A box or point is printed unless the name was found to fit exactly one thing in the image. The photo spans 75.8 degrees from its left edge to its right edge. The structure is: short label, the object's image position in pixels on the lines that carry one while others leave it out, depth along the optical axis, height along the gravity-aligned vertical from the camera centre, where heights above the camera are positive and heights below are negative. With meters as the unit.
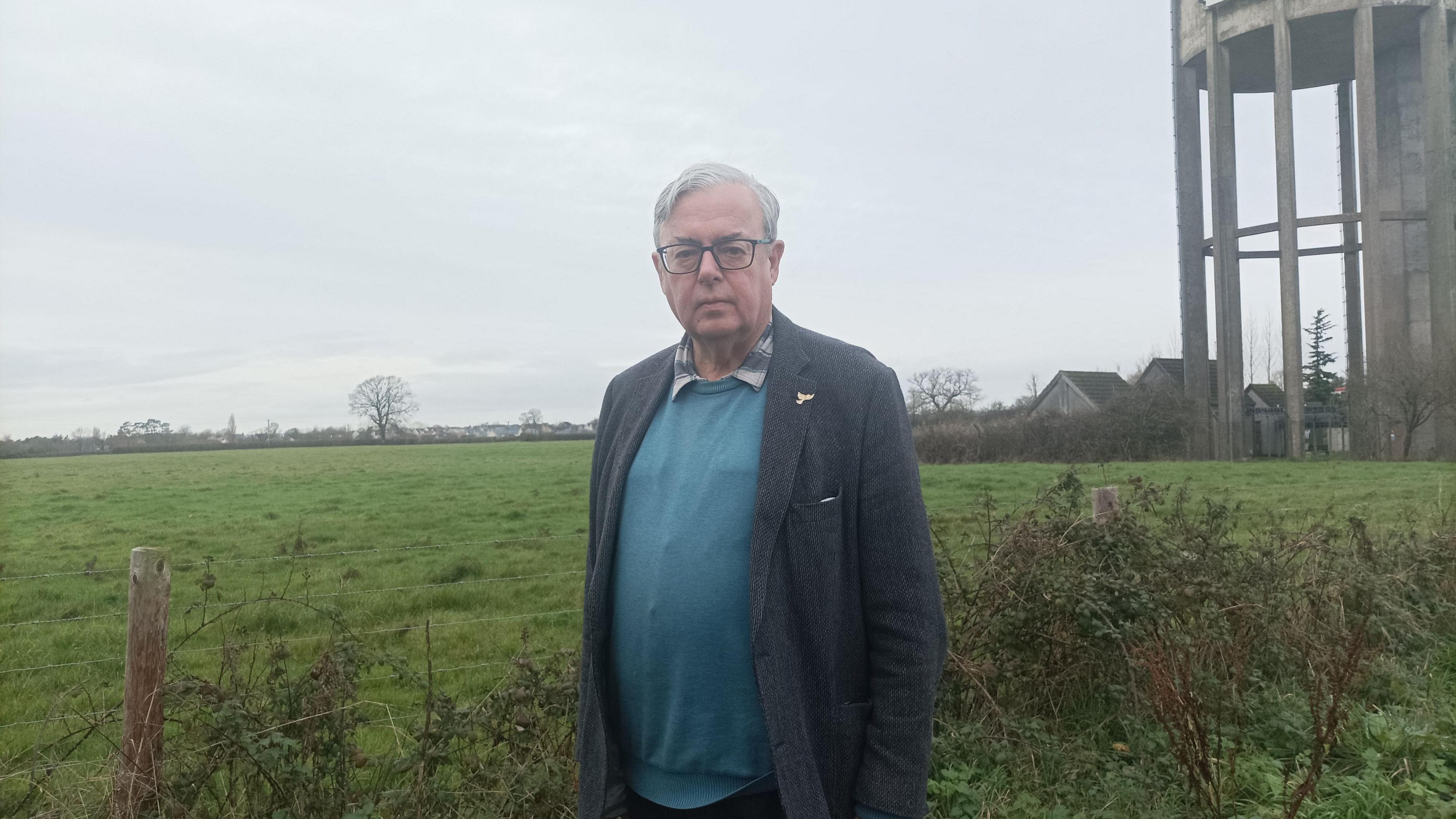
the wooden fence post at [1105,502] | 5.30 -0.35
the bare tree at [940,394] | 43.09 +2.49
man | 1.92 -0.27
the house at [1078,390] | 43.00 +2.33
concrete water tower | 27.77 +8.29
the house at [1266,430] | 33.31 +0.28
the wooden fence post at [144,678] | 3.20 -0.81
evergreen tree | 45.53 +4.10
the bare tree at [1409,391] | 28.20 +1.42
